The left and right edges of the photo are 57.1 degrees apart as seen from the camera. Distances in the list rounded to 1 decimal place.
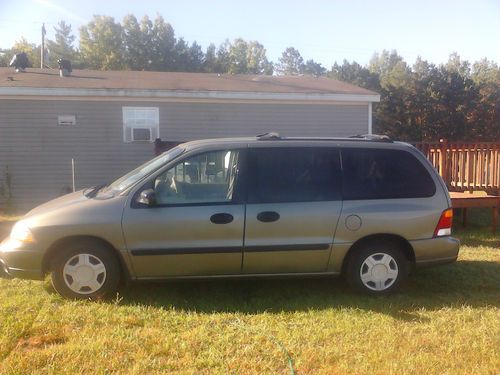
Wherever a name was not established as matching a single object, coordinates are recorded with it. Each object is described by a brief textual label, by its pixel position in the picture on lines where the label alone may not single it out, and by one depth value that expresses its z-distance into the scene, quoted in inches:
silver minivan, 170.7
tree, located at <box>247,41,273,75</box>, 2438.6
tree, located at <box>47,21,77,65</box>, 1872.3
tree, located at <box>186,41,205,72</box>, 1683.1
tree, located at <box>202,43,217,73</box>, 1703.1
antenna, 881.0
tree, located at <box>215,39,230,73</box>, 1745.8
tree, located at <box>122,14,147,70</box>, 1700.3
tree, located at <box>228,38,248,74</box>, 1843.0
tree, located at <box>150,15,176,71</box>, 1675.7
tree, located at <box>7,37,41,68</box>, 1524.1
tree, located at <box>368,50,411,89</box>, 1239.5
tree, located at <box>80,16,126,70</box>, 1697.8
